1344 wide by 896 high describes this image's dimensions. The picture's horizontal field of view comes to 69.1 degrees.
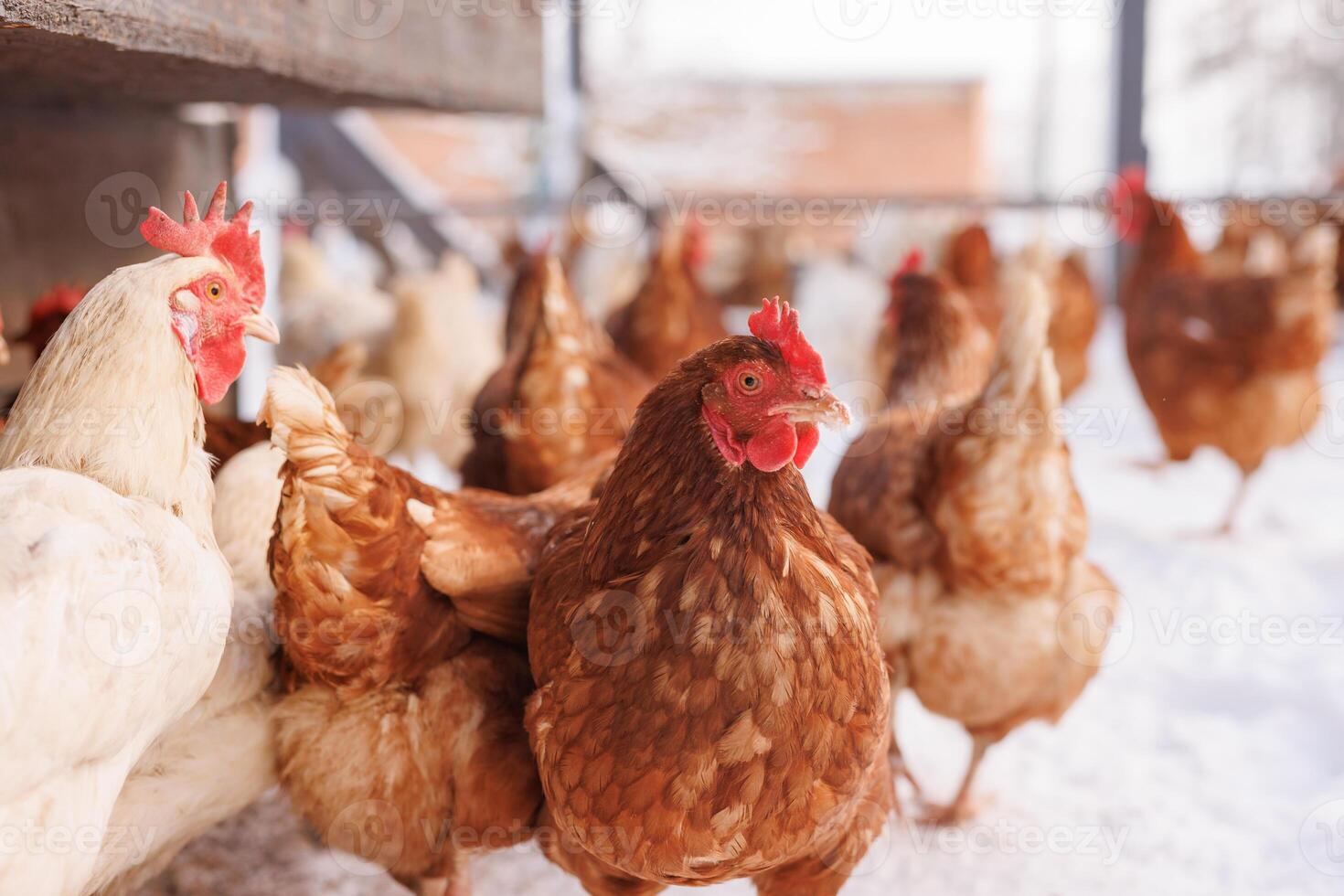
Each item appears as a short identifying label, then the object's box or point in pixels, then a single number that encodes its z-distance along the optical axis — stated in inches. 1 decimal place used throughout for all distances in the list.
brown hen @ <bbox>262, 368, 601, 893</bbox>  63.8
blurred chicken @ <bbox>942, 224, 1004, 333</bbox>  222.7
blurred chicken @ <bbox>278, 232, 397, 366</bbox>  176.4
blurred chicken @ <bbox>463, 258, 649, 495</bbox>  107.3
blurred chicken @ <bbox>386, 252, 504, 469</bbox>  169.5
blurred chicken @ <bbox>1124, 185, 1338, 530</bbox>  162.4
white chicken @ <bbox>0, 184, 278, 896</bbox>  45.3
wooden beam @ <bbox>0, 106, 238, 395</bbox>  104.7
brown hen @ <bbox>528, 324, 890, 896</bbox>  54.6
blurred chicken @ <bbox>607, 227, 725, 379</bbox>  158.1
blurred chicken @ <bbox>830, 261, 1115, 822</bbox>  82.0
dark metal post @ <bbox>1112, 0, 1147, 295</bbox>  309.4
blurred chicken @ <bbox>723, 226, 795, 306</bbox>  286.2
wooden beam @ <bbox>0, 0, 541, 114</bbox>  55.9
